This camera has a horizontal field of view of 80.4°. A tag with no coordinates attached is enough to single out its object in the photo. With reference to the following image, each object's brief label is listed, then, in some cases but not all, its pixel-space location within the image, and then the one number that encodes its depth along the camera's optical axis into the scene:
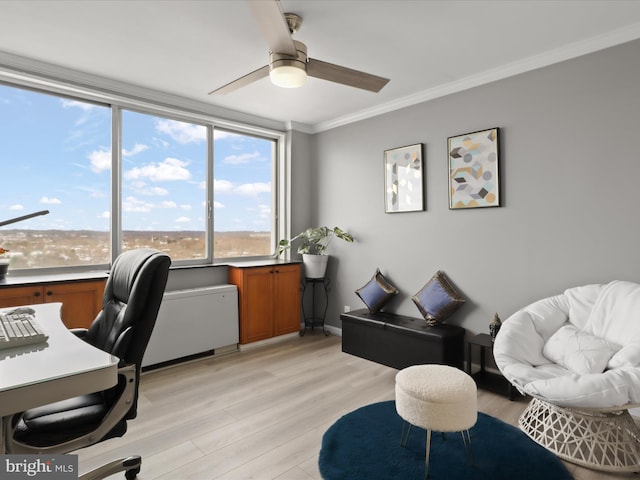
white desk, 1.03
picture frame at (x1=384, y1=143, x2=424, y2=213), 3.84
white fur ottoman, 1.90
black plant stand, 4.84
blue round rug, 1.97
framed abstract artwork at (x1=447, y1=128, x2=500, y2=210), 3.28
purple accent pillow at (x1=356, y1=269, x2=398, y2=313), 3.98
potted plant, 4.56
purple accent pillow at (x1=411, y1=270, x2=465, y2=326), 3.45
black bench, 3.17
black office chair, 1.36
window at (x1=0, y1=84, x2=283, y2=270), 3.15
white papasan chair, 1.96
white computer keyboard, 1.36
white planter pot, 4.57
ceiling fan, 1.95
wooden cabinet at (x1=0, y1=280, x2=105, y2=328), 2.68
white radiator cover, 3.51
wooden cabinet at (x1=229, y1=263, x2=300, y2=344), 4.12
